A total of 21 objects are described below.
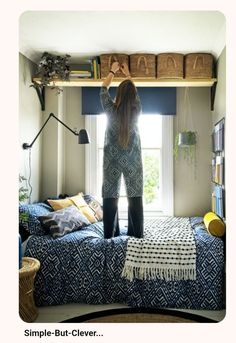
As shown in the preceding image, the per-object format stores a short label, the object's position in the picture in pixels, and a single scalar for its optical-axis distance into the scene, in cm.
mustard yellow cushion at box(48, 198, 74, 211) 302
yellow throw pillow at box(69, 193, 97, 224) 308
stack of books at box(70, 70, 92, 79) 311
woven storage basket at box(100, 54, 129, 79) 303
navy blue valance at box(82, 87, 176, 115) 342
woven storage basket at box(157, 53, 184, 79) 302
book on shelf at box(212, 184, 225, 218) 264
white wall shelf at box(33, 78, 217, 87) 303
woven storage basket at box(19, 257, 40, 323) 206
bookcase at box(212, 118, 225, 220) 264
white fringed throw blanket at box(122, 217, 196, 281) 235
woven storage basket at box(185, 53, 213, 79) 304
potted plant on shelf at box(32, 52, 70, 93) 302
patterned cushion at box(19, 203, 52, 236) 255
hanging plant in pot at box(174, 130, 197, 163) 328
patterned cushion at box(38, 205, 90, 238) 256
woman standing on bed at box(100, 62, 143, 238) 229
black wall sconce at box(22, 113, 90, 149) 295
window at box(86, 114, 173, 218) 340
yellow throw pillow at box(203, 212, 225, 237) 247
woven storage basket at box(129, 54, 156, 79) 304
